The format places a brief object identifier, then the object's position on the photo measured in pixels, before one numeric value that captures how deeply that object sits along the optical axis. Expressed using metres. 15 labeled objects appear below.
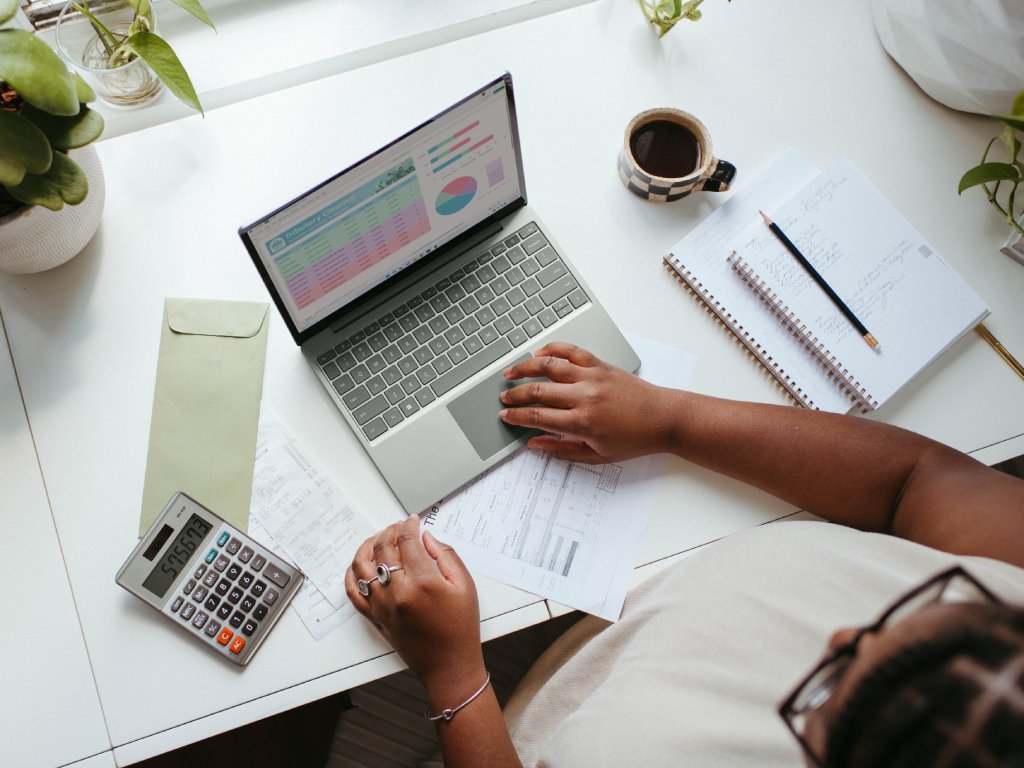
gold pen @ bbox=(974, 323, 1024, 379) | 0.90
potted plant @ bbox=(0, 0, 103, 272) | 0.62
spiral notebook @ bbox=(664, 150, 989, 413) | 0.88
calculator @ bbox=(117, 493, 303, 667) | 0.75
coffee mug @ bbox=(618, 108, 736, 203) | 0.90
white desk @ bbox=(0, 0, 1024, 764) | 0.77
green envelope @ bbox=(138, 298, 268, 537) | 0.80
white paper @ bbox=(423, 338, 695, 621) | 0.80
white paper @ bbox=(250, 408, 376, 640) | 0.79
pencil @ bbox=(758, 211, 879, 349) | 0.88
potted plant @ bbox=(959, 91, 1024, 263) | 0.89
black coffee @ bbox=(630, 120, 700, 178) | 0.92
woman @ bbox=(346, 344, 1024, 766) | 0.63
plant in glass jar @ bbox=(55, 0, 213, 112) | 0.87
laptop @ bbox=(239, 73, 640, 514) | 0.74
